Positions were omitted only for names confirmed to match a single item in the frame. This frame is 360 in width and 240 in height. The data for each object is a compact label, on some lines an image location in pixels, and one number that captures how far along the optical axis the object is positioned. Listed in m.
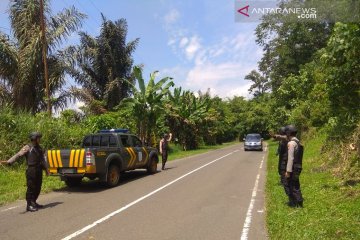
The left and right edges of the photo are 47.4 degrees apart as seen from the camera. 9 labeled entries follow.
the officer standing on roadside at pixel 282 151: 10.59
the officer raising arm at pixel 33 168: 9.88
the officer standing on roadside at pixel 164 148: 19.80
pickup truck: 12.73
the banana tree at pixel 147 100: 26.42
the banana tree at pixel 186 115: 40.51
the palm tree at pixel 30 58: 24.31
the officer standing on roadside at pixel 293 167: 9.05
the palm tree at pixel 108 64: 33.94
